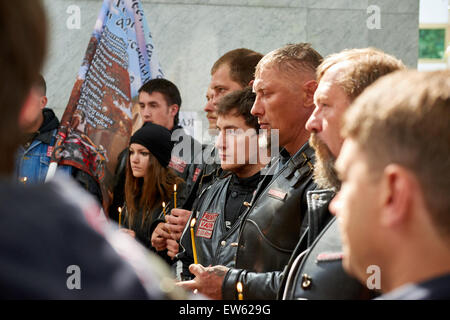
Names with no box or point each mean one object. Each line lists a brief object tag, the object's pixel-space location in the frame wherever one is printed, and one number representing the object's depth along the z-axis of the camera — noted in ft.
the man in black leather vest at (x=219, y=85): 14.23
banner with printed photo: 15.58
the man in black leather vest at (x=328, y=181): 6.94
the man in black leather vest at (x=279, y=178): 8.95
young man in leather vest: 11.13
